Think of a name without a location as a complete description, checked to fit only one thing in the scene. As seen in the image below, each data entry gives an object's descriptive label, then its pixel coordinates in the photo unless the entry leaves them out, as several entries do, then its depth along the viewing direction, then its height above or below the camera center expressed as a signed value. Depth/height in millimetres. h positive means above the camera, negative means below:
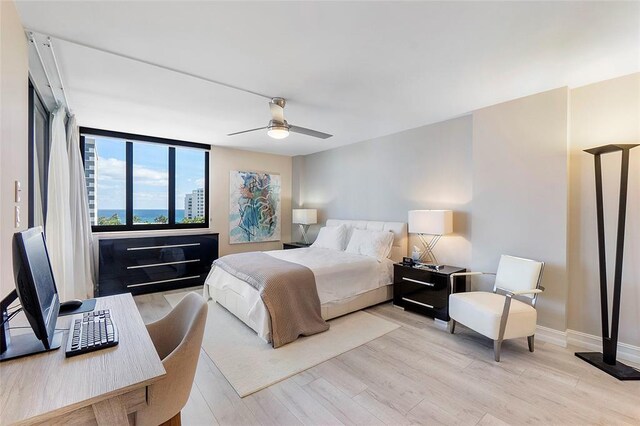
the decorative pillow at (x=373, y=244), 4129 -507
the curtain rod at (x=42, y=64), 1976 +1237
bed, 3076 -933
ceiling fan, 3004 +982
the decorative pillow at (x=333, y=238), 4782 -482
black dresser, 4133 -840
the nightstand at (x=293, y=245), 5666 -711
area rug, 2299 -1359
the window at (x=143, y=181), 4391 +516
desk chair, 1229 -792
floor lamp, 2334 -627
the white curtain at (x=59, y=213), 2951 -25
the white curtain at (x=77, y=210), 3412 +9
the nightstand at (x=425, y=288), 3301 -988
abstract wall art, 5621 +89
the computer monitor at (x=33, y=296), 1008 -340
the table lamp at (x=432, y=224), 3510 -164
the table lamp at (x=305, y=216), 5727 -107
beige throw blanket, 2812 -911
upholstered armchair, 2525 -921
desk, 837 -588
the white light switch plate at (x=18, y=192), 1701 +120
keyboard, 1160 -568
